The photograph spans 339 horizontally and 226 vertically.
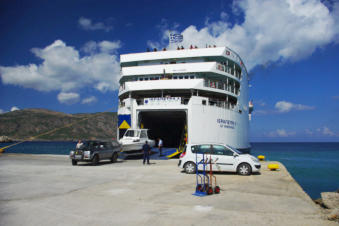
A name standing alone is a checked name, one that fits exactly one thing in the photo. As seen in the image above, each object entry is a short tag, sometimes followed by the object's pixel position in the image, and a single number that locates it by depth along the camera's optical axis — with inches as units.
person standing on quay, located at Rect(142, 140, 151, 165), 640.6
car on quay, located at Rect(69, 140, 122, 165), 616.1
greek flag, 1052.3
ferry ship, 804.0
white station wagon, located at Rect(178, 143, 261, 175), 462.5
